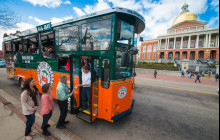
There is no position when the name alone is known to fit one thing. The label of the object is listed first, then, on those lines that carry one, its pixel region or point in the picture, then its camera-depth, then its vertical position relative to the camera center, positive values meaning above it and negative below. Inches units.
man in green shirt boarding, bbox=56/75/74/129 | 117.3 -42.4
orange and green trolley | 122.2 +14.7
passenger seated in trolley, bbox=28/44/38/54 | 205.2 +30.1
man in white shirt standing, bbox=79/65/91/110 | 139.5 -27.6
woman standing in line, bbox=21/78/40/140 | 99.8 -40.3
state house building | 1510.8 +383.9
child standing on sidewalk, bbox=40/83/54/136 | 107.3 -46.2
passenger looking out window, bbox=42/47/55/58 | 178.0 +19.0
